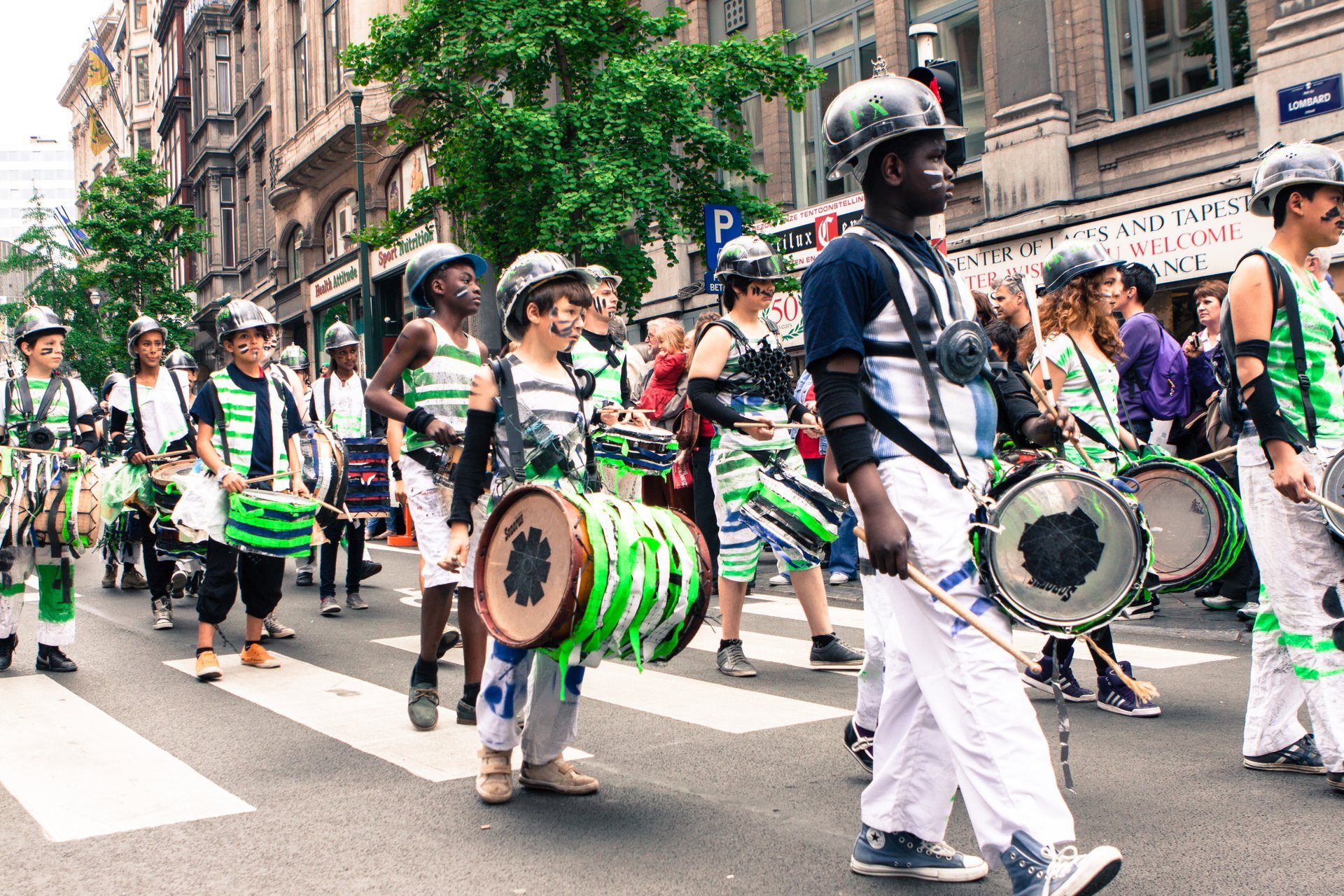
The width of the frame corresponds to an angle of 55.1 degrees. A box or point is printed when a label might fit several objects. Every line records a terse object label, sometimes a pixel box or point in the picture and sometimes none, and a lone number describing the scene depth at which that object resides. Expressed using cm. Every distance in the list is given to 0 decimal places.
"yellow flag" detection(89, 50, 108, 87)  6222
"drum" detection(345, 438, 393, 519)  859
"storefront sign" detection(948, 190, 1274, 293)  1391
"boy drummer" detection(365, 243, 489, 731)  557
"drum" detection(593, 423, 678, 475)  457
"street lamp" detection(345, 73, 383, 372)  2470
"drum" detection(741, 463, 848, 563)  496
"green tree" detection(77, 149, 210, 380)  3447
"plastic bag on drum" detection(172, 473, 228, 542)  699
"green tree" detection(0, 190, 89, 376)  3934
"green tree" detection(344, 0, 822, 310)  1648
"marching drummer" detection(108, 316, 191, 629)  892
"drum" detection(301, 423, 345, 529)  826
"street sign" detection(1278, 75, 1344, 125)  1302
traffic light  836
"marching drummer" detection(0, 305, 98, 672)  721
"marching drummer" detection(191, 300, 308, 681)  712
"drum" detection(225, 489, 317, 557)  691
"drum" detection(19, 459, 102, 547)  716
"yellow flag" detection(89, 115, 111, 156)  6034
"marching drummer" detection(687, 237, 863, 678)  626
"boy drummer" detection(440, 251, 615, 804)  435
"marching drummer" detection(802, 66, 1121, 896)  295
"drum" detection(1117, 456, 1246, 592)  483
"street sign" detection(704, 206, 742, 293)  1396
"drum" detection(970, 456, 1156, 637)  310
